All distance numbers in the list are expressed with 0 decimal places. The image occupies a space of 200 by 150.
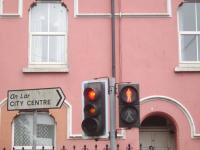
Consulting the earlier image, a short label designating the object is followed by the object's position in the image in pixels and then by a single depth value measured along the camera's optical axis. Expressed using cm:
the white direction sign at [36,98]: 955
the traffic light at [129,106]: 1003
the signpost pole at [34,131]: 922
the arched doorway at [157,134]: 1595
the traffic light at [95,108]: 996
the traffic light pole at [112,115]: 1008
